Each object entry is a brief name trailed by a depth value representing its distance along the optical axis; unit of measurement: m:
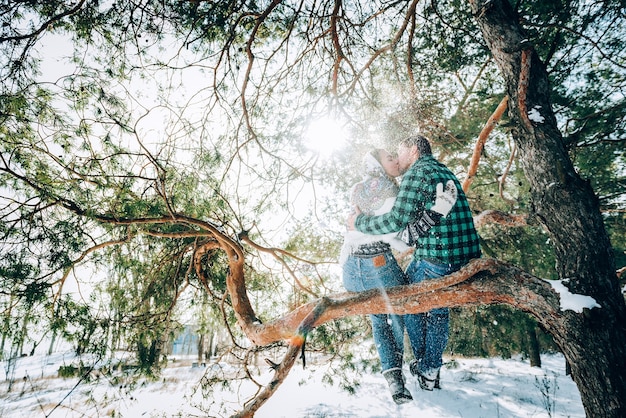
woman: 2.04
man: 1.80
